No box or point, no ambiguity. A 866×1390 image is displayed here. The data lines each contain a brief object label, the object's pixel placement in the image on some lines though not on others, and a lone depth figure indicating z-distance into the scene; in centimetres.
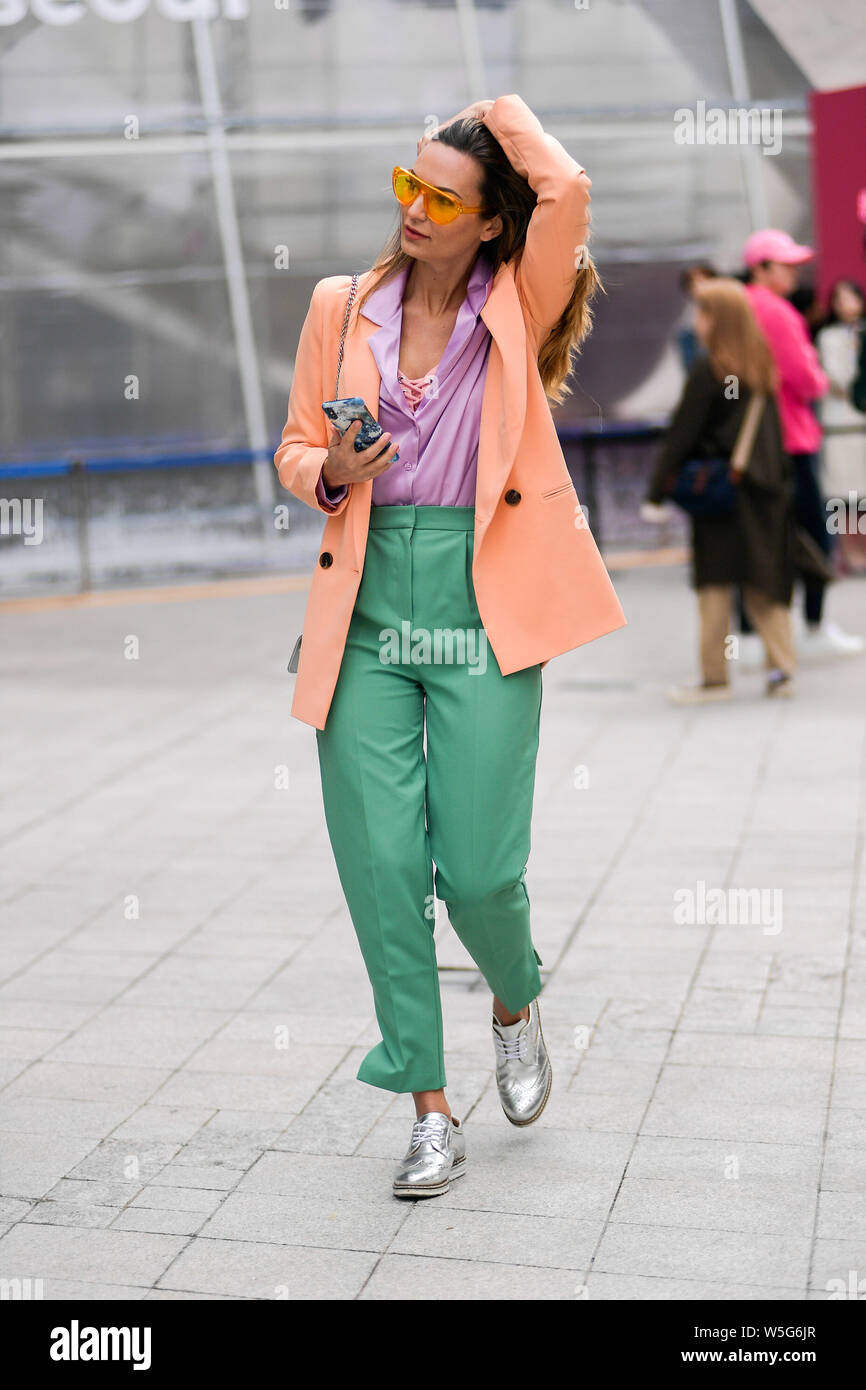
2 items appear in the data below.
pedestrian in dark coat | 1596
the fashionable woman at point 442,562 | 658
